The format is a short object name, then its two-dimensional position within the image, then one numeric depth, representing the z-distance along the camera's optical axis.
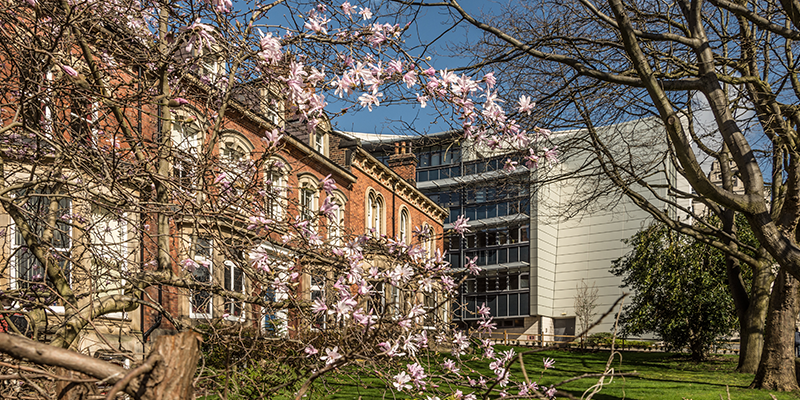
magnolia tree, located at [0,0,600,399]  4.11
